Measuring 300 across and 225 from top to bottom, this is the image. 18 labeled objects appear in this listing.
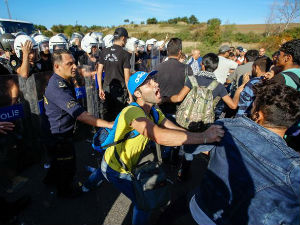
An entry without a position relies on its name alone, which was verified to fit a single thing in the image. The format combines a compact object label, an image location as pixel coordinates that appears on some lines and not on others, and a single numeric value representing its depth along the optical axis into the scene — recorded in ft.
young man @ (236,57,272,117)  8.73
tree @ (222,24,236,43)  110.42
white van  40.06
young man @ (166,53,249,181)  8.87
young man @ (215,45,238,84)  16.15
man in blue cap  5.08
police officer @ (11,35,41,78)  10.26
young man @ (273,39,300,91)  7.70
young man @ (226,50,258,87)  15.02
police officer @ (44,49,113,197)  7.11
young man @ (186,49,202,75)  18.93
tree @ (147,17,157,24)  221.05
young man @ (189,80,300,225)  3.41
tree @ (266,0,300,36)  63.44
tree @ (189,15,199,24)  235.22
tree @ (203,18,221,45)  91.91
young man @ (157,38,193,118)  11.25
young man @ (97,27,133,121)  14.53
